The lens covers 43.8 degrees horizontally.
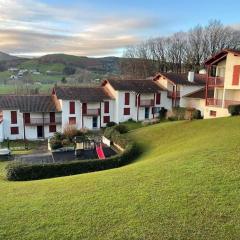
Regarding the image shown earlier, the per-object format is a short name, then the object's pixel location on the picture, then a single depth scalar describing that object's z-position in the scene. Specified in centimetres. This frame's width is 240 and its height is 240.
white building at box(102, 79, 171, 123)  4528
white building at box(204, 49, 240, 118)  3099
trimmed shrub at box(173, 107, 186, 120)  3762
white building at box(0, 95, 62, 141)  4003
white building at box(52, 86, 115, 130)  4262
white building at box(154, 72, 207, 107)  4559
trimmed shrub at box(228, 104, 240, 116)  2867
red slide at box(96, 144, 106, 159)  2439
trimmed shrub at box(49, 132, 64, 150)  3166
